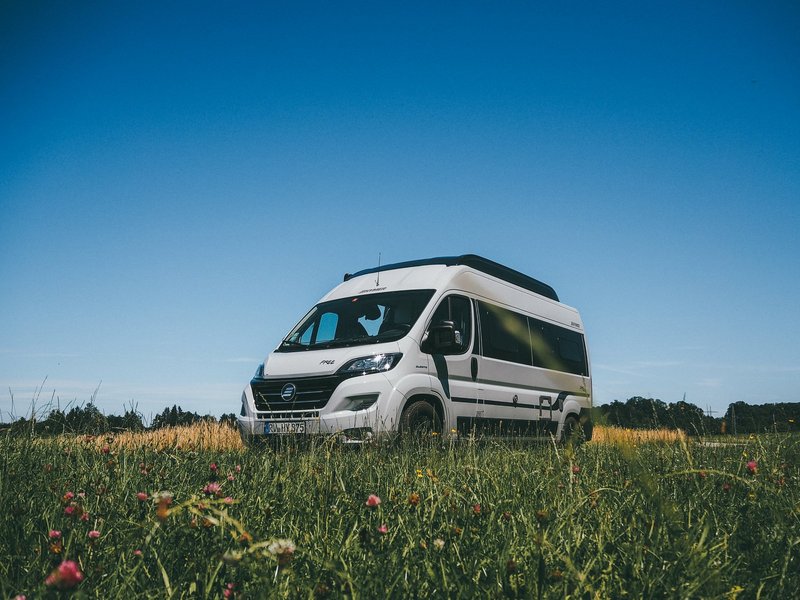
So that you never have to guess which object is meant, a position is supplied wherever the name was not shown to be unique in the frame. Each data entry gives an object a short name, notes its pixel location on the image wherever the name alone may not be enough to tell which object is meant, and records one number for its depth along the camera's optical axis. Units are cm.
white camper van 693
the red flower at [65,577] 103
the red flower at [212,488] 215
